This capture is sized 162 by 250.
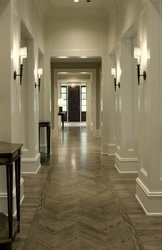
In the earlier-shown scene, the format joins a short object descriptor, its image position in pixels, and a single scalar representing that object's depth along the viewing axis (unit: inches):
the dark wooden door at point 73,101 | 902.4
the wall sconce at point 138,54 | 166.0
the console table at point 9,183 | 105.8
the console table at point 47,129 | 292.0
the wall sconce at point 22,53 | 167.6
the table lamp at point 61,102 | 745.0
